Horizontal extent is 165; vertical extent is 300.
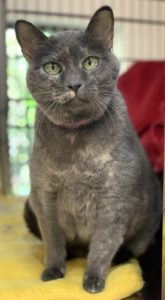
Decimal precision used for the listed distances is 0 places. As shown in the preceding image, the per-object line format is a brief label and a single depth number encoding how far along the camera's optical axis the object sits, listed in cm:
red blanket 174
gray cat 106
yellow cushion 109
